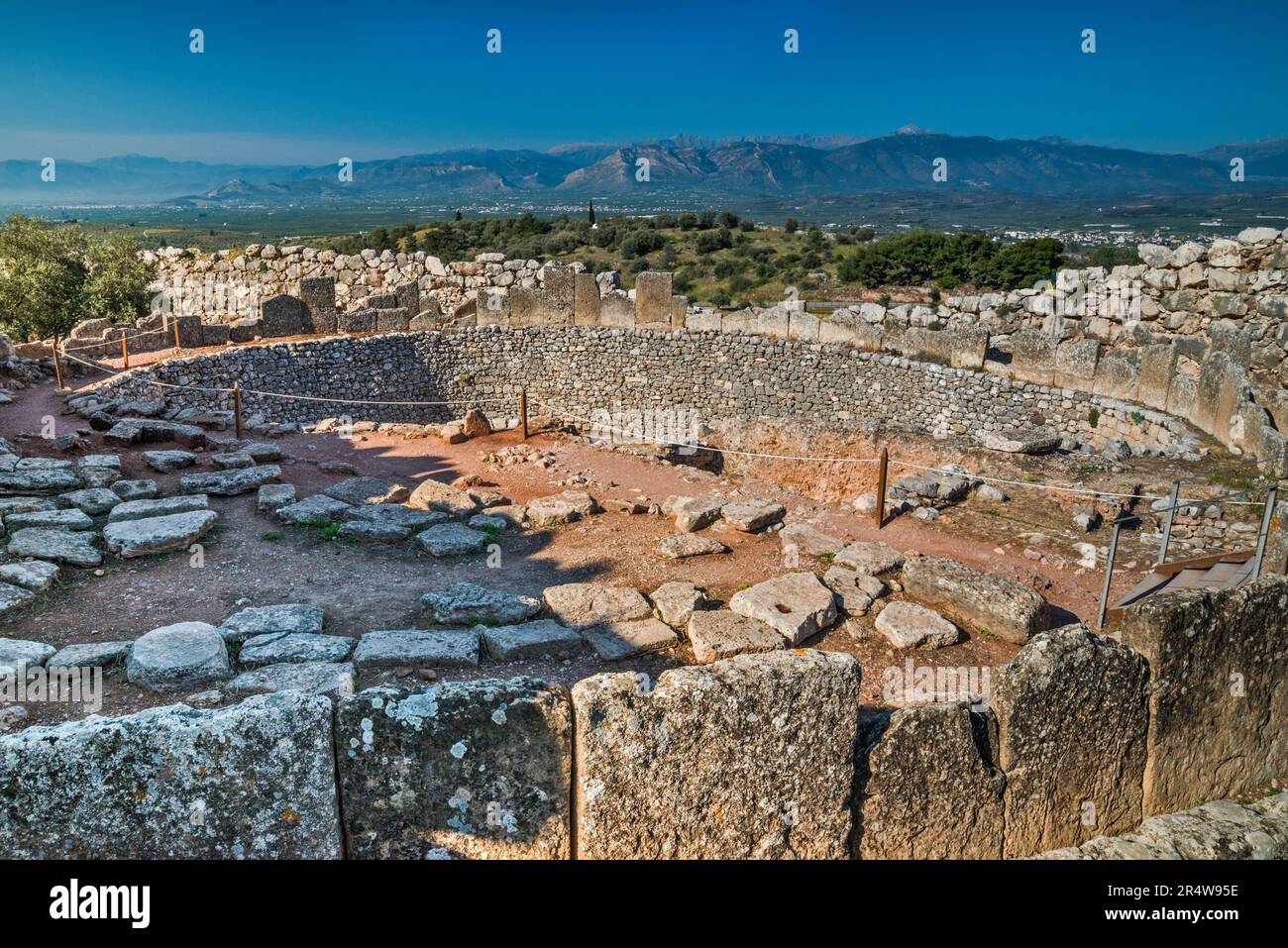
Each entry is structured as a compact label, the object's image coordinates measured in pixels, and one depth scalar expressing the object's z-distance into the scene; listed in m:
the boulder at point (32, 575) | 7.20
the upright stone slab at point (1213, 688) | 4.48
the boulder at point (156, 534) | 8.21
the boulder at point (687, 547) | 8.95
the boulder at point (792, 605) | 7.00
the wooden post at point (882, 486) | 9.49
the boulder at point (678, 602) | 7.28
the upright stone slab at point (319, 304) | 21.42
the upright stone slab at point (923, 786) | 3.96
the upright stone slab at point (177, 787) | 3.17
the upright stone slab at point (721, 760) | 3.58
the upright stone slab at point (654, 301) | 20.81
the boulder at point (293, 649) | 6.18
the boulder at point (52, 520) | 8.45
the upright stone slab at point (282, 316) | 20.70
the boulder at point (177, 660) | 5.69
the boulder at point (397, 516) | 9.74
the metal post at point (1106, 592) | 6.72
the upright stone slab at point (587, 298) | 21.59
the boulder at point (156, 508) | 8.99
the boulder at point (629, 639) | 6.68
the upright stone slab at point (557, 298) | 21.67
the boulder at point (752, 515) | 9.70
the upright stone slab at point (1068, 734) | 4.16
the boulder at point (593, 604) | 7.26
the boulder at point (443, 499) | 10.58
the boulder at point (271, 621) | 6.63
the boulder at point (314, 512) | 9.55
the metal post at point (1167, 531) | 7.66
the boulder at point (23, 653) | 5.79
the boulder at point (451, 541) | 9.06
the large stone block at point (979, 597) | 7.04
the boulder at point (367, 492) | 10.82
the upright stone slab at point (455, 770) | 3.46
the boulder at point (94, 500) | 9.14
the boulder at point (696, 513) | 9.84
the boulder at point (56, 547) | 7.77
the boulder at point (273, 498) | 9.85
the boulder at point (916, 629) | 6.87
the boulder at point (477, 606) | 7.21
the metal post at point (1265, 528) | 6.75
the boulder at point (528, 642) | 6.51
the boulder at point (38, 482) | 9.45
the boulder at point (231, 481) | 10.32
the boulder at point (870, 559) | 8.20
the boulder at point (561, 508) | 10.45
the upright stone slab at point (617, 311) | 21.30
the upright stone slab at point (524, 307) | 21.70
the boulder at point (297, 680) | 5.60
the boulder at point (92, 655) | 5.81
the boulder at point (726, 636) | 6.64
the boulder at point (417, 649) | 6.13
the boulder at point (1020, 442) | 11.85
